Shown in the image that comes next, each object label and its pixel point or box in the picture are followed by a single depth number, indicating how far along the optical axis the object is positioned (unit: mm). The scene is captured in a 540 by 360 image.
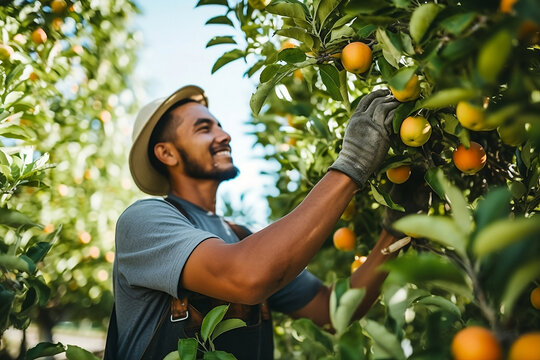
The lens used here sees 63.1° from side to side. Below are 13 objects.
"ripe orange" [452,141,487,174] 1080
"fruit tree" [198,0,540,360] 595
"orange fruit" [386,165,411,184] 1216
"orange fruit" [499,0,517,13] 642
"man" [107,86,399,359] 1148
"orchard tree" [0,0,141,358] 1349
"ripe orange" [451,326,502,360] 593
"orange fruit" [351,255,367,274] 1709
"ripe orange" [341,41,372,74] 1050
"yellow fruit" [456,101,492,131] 838
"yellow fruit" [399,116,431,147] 1016
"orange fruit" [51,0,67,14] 2062
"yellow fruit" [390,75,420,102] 961
